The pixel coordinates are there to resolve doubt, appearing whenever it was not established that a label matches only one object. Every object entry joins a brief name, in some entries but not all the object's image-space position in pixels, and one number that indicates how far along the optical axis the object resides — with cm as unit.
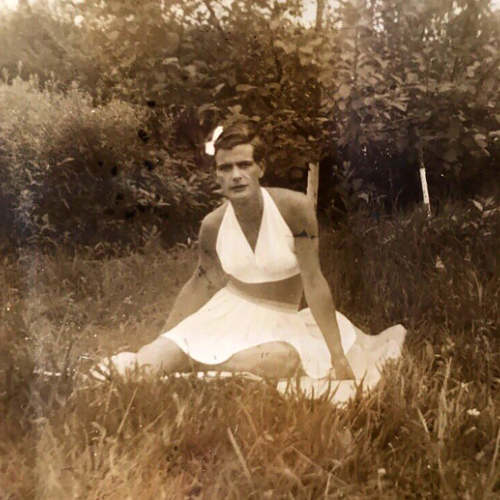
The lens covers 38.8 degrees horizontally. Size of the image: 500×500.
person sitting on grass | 305
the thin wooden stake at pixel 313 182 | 345
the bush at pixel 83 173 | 379
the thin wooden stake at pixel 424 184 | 387
